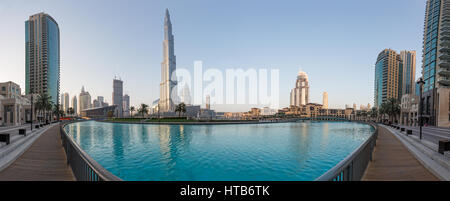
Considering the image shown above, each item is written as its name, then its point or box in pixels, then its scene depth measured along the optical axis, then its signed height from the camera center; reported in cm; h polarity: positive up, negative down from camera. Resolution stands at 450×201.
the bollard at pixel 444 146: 933 -231
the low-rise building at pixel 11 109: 4425 -227
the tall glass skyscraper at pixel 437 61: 4850 +1627
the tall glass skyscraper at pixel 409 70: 15938 +3334
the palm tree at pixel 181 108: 7993 -278
